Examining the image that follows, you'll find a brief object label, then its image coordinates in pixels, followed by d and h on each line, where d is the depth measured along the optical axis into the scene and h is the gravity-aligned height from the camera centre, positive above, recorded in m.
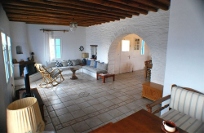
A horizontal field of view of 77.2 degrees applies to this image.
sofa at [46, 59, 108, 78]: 6.55 -0.76
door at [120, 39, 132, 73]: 7.32 -0.22
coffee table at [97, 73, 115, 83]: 5.79 -1.06
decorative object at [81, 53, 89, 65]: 7.17 -0.17
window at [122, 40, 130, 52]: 7.33 +0.42
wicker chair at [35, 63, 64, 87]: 5.36 -1.08
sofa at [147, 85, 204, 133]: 2.05 -1.02
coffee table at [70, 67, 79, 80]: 6.34 -1.15
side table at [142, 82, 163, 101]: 3.80 -1.17
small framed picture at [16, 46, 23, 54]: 5.88 +0.06
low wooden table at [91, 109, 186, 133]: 1.47 -0.89
